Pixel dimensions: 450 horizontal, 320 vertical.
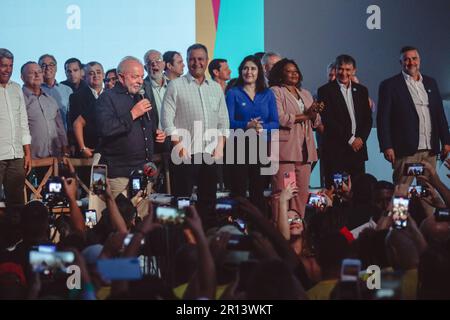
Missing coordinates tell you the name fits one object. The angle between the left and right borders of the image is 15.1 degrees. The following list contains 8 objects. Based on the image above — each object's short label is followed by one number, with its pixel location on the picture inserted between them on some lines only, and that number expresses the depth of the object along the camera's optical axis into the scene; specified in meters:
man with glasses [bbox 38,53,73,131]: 13.98
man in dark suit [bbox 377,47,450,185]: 12.48
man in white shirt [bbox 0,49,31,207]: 11.74
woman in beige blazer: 11.74
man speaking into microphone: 11.08
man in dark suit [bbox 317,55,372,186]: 12.52
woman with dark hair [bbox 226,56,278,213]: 11.65
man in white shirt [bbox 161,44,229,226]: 11.18
